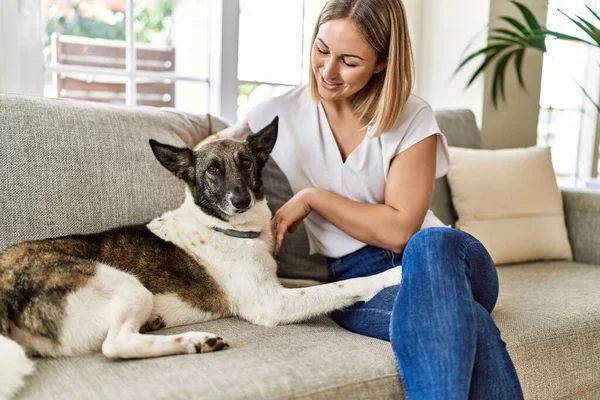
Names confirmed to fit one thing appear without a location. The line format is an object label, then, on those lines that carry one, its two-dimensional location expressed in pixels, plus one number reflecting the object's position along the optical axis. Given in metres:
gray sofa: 1.20
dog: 1.30
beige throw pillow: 2.48
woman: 1.31
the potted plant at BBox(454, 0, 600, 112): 2.48
